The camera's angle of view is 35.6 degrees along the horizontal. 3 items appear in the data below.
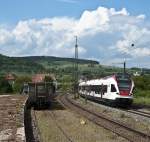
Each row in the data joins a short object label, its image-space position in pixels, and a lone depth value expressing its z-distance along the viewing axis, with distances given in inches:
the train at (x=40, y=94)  829.2
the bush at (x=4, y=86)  2126.9
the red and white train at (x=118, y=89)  828.6
